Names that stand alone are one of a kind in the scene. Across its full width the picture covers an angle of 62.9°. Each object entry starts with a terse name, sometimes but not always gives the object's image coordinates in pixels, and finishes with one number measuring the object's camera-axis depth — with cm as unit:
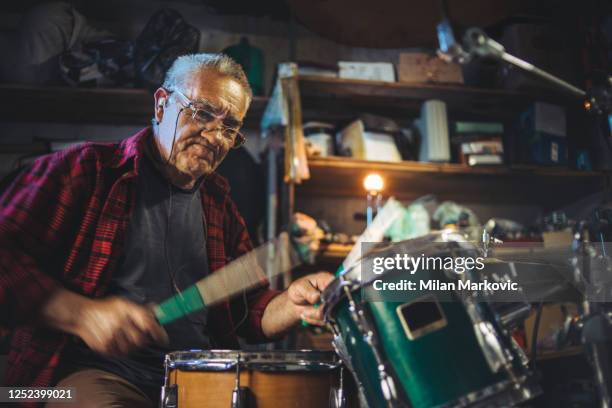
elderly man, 125
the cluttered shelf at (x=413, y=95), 279
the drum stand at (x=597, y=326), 115
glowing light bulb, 277
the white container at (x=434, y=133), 278
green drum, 101
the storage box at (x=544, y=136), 283
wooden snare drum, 125
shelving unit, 274
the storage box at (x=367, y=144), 272
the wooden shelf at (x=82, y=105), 269
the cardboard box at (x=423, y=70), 287
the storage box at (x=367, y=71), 280
